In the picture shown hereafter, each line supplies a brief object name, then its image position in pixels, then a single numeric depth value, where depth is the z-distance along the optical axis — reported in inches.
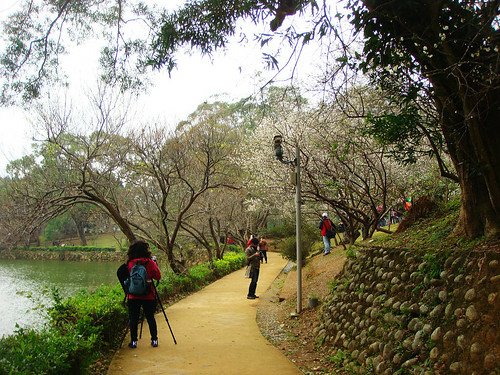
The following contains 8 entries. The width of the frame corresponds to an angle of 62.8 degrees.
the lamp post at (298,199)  311.4
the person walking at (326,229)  551.8
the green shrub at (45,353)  129.2
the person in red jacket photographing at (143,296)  225.8
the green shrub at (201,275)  506.5
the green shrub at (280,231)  1059.9
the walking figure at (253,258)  393.7
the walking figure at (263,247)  768.9
